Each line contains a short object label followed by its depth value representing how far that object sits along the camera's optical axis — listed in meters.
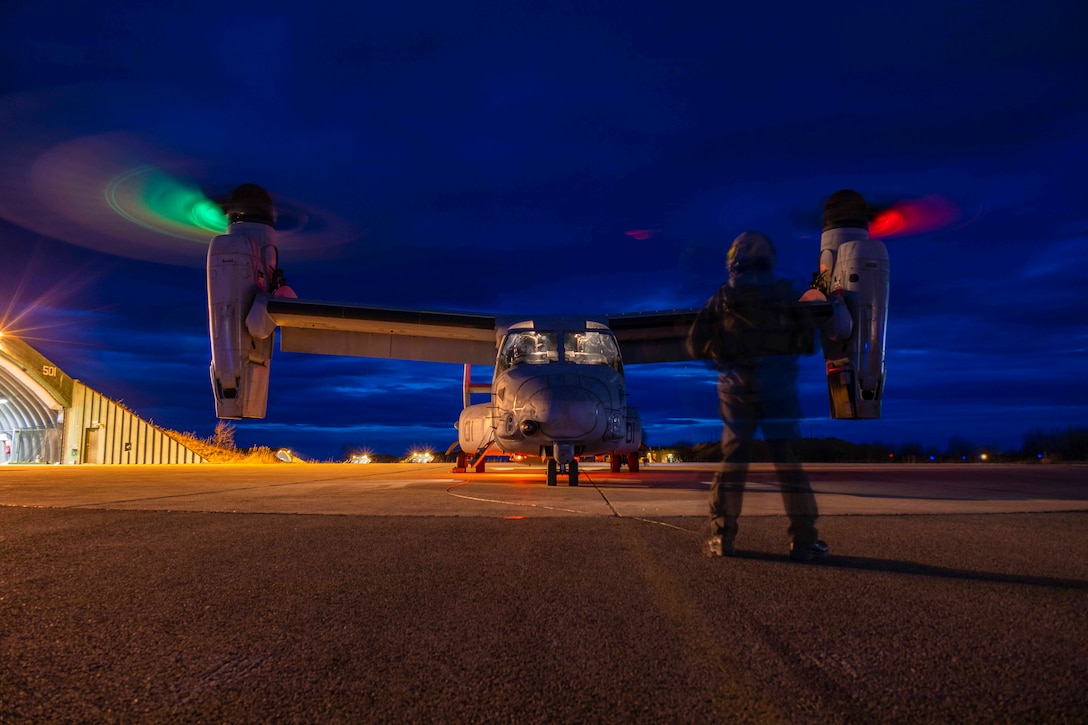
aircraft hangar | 22.70
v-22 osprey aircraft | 10.82
